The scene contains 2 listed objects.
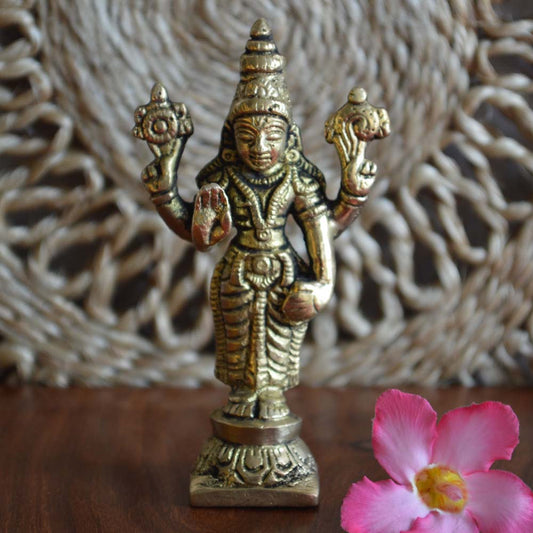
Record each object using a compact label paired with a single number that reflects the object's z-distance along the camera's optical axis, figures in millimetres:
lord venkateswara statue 398
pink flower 383
